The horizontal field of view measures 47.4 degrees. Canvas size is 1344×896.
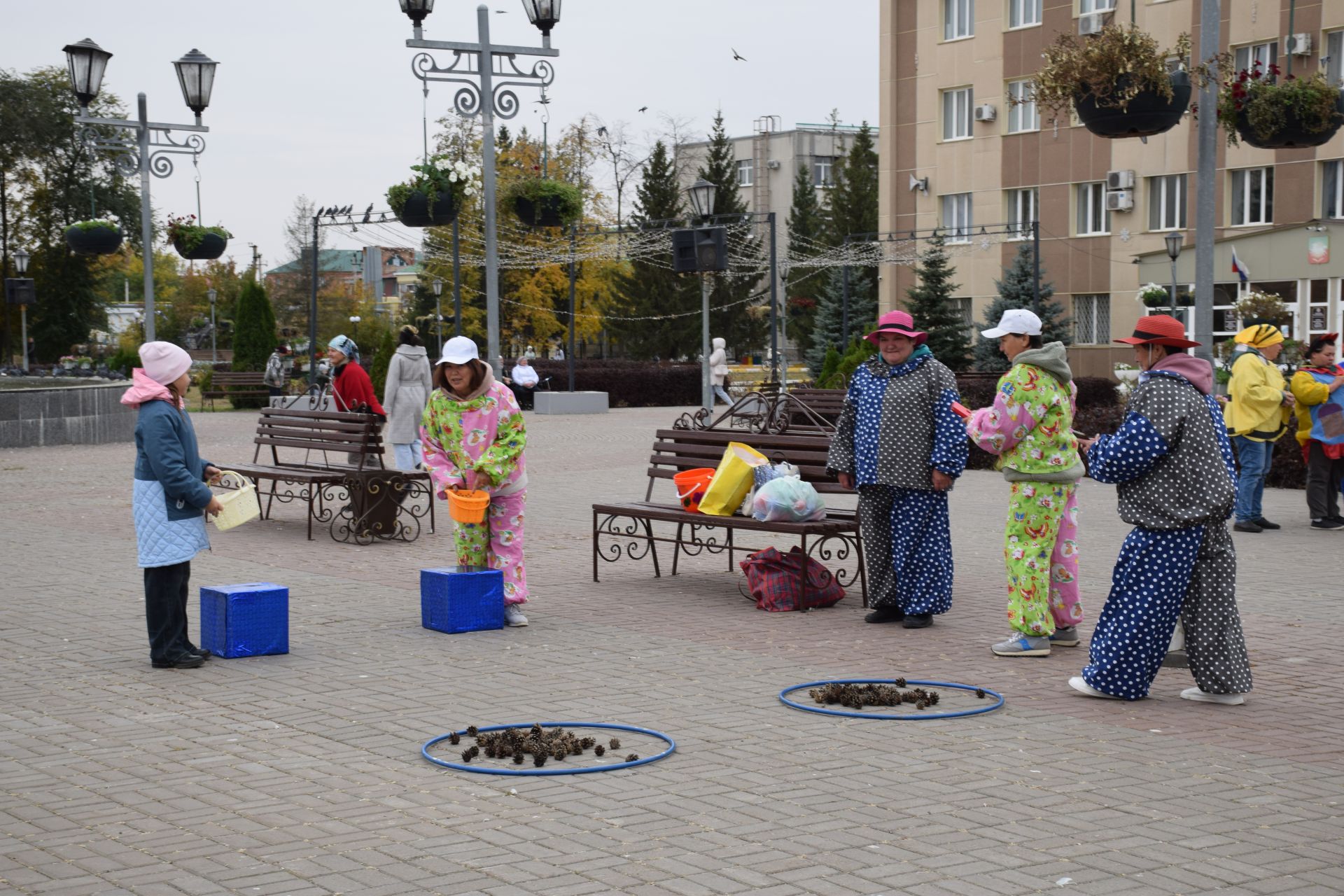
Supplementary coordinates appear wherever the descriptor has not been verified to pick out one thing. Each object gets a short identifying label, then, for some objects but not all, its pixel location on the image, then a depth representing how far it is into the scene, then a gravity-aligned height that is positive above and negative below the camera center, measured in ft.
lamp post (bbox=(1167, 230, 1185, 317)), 108.17 +8.00
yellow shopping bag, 31.63 -2.47
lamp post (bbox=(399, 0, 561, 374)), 40.63 +7.93
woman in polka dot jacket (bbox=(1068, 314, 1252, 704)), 21.21 -2.53
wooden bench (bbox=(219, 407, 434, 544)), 40.60 -3.05
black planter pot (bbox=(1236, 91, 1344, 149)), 33.40 +4.87
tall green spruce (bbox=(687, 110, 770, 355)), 217.15 +7.61
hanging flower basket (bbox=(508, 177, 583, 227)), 50.78 +5.38
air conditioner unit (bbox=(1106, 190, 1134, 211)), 123.13 +12.68
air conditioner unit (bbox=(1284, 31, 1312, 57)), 105.19 +21.62
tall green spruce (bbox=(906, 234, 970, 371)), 113.80 +3.91
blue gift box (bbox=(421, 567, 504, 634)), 27.58 -4.29
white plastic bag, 30.27 -2.80
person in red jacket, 50.70 -0.56
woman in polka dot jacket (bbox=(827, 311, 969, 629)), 27.71 -2.01
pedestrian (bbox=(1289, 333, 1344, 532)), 42.73 -2.03
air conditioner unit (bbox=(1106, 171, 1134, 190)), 122.52 +14.28
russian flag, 98.99 +5.67
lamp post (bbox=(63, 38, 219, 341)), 61.46 +10.84
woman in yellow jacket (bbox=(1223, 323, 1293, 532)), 42.37 -1.54
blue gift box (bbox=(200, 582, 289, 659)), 25.27 -4.21
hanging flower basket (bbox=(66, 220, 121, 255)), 71.92 +6.12
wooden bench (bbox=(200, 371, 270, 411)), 122.21 -1.59
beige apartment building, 109.29 +14.91
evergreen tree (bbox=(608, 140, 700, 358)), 210.79 +7.82
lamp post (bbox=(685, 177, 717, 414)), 83.03 +9.02
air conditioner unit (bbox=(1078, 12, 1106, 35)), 119.34 +26.70
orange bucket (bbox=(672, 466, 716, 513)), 33.06 -2.71
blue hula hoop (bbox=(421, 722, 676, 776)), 17.87 -4.80
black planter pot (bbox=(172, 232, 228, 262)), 70.85 +5.51
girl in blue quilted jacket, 24.18 -2.17
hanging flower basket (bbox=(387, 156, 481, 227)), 46.11 +5.23
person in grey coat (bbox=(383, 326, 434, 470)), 52.95 -1.10
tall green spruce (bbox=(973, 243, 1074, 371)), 114.11 +4.13
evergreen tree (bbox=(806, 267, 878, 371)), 136.87 +4.52
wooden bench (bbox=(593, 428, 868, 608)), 30.78 -3.24
